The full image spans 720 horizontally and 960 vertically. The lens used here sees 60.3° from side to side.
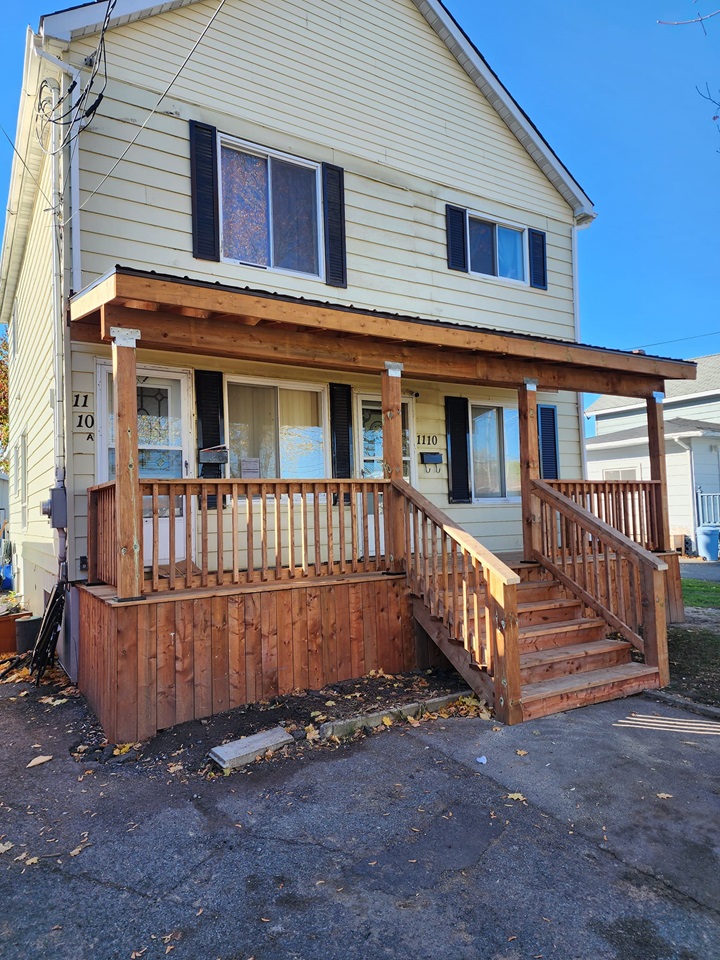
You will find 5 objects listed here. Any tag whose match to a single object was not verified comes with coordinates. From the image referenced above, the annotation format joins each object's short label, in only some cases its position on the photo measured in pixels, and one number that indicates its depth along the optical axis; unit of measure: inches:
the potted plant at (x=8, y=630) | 307.9
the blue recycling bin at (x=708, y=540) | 669.3
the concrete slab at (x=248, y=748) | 165.9
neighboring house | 730.8
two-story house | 198.2
